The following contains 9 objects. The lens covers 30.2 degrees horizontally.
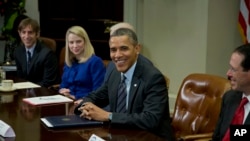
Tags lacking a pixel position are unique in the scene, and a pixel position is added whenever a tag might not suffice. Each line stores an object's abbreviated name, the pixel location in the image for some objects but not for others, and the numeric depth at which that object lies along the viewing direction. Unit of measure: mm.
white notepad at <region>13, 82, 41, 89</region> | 3781
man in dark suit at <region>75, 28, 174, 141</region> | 2525
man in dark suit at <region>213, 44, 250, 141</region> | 2393
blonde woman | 4000
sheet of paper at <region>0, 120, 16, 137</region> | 2312
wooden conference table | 2303
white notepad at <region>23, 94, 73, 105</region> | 3131
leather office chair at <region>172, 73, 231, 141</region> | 3053
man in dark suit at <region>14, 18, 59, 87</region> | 4504
